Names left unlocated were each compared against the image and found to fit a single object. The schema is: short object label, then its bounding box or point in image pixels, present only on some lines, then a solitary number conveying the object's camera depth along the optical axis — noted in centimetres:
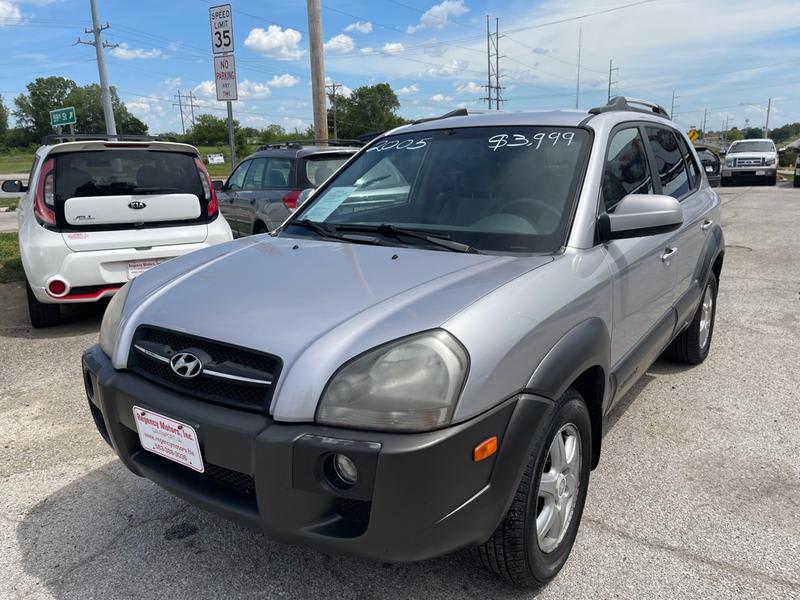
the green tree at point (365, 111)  10975
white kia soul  520
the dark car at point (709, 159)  992
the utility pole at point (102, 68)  2152
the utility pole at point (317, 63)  1012
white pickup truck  2311
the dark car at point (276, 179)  746
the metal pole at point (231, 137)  969
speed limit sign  873
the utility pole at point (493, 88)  5703
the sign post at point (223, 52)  876
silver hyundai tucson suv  174
